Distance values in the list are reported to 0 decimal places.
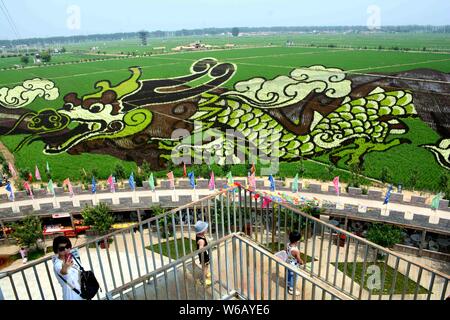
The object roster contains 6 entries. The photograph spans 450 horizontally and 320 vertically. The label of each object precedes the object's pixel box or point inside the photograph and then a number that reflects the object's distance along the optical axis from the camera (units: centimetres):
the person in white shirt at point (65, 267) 497
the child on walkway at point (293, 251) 646
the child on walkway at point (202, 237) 644
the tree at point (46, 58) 4259
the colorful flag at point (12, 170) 1956
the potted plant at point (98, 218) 1423
